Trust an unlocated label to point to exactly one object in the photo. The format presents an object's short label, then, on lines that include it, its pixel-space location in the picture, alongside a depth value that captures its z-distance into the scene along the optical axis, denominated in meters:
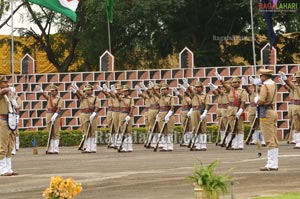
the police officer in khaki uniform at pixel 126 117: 29.81
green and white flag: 28.11
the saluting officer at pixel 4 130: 20.12
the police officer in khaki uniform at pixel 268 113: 19.05
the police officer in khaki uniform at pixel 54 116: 29.89
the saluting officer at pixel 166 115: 29.84
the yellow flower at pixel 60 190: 11.98
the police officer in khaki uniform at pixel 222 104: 30.34
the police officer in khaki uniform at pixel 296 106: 28.19
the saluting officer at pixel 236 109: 29.41
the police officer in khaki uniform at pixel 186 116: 31.09
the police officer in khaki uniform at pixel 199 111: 29.23
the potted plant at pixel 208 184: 12.62
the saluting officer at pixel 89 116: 29.91
